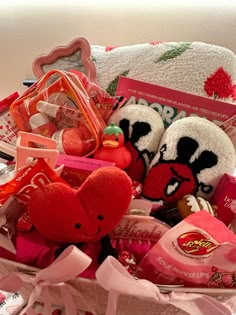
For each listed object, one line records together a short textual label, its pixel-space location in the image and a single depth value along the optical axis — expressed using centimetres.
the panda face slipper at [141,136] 60
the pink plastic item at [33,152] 45
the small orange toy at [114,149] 57
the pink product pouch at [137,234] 47
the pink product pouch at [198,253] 42
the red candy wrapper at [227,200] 52
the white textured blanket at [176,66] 66
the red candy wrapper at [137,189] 55
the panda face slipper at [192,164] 55
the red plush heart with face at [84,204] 41
